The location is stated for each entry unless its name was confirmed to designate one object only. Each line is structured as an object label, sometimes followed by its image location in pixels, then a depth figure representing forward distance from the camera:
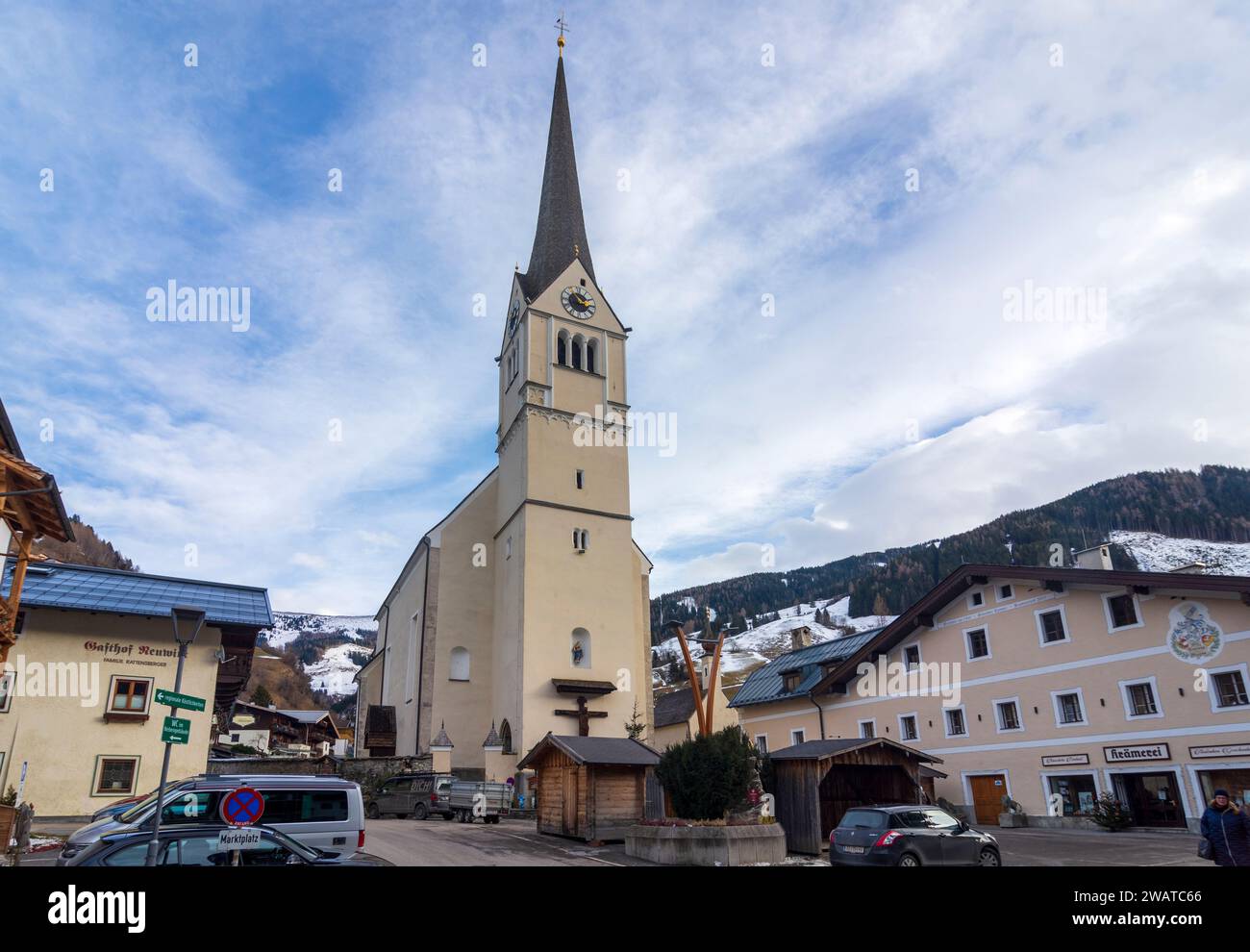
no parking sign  10.65
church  40.31
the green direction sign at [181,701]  11.97
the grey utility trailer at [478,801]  30.17
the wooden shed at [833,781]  22.47
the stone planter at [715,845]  18.36
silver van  14.17
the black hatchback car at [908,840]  16.33
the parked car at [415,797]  31.28
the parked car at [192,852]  10.09
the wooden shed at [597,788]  23.12
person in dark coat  11.02
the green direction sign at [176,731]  12.04
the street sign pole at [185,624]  14.05
